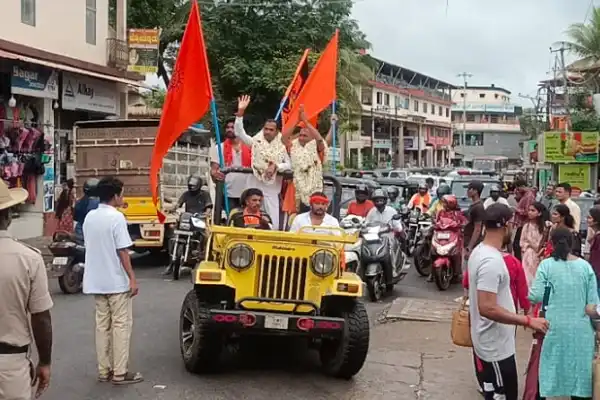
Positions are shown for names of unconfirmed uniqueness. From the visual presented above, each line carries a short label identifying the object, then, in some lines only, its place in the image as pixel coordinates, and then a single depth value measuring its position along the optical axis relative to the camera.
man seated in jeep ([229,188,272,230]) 7.66
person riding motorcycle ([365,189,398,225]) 12.34
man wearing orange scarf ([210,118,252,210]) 9.81
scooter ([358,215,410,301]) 11.49
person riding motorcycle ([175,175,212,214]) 13.55
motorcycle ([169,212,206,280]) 12.78
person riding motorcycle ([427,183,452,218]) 14.49
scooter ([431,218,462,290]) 12.73
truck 14.96
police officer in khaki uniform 3.84
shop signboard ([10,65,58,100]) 17.09
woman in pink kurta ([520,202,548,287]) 10.05
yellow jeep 6.62
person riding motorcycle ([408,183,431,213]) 16.67
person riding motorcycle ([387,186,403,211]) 17.86
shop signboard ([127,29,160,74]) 21.50
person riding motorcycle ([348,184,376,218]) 12.75
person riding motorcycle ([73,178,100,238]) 11.65
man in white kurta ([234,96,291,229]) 8.36
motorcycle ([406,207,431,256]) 15.12
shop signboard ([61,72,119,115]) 19.59
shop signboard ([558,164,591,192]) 29.56
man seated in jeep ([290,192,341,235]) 7.84
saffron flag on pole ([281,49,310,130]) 11.02
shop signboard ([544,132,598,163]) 28.81
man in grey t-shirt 4.82
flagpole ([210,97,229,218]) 8.16
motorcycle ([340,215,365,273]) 10.37
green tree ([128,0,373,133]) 27.41
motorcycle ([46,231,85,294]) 11.26
